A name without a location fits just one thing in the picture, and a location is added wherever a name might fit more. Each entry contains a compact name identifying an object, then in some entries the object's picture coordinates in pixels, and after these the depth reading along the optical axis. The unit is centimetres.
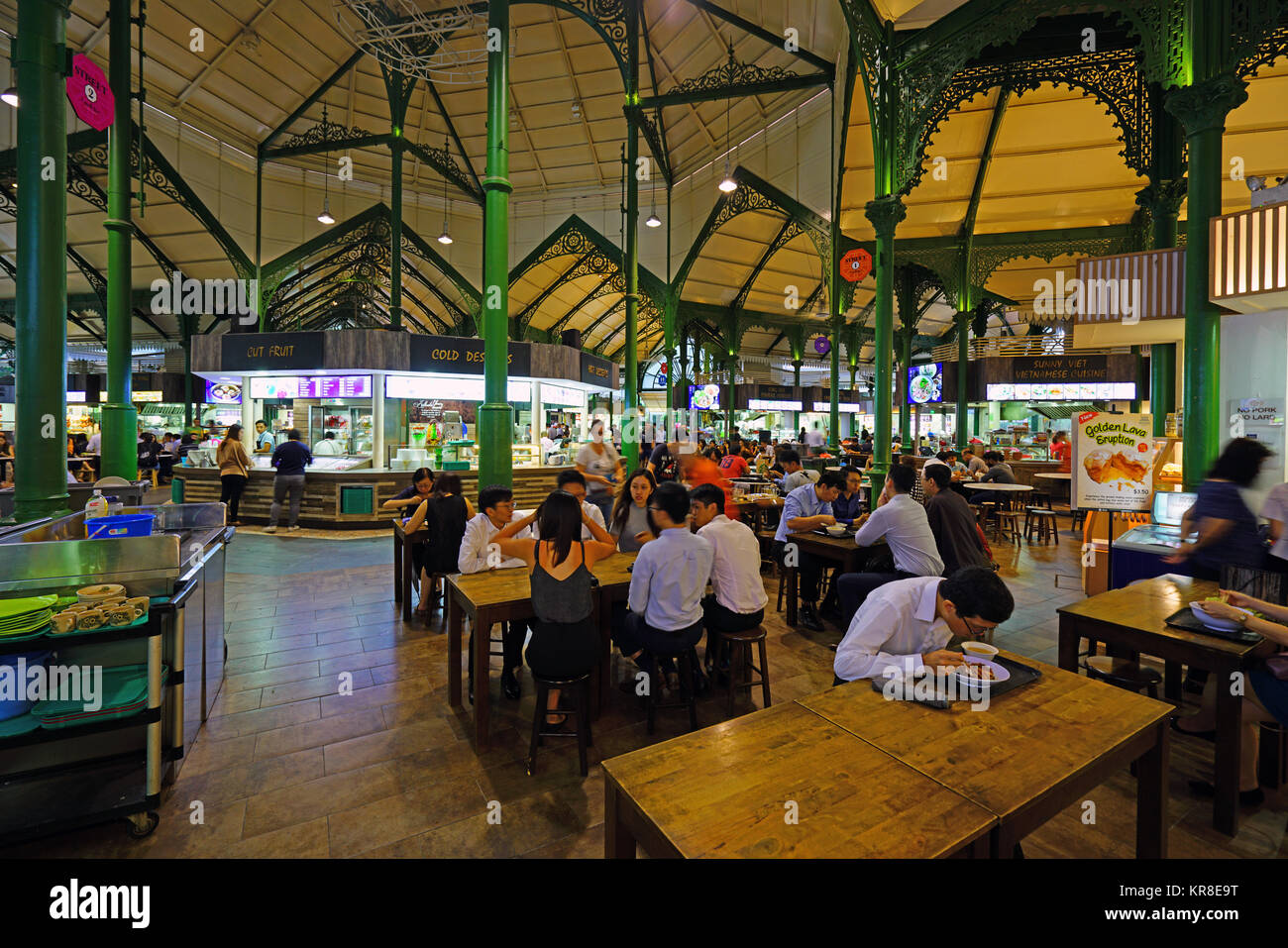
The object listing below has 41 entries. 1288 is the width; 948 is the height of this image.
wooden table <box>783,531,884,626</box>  468
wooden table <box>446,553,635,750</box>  305
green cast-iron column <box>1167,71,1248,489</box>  489
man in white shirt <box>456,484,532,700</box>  382
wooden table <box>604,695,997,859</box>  126
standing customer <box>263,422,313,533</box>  913
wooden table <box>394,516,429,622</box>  518
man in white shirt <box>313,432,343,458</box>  1159
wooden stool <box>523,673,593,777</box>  285
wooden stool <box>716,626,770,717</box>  351
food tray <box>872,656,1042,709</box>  199
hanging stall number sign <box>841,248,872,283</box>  1056
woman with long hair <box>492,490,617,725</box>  290
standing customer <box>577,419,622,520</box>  591
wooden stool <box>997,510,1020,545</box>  940
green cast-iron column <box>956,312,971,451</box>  1362
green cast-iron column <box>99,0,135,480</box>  541
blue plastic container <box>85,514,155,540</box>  318
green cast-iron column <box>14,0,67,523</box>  354
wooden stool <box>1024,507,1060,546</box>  840
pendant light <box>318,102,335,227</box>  1492
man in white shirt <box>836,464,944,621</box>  407
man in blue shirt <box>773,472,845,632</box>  520
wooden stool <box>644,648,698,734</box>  323
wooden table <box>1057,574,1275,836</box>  246
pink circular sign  395
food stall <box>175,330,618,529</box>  979
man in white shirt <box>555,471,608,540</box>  439
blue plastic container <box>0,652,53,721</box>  234
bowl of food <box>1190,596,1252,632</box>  259
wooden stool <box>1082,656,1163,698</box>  291
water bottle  362
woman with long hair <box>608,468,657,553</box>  468
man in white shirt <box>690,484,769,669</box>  354
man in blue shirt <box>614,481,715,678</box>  319
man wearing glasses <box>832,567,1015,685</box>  207
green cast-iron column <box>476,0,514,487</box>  518
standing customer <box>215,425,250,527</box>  920
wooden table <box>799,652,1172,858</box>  149
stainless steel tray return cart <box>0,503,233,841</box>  234
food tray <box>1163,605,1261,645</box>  253
